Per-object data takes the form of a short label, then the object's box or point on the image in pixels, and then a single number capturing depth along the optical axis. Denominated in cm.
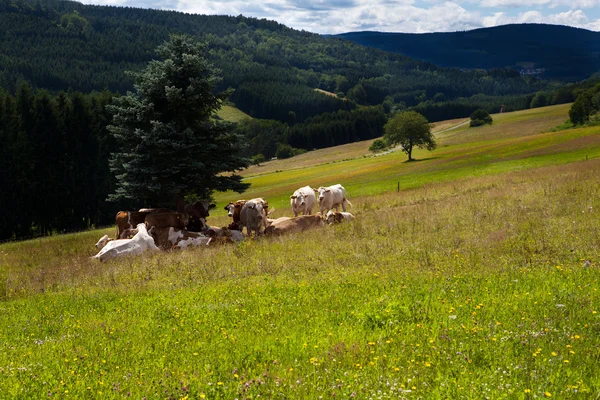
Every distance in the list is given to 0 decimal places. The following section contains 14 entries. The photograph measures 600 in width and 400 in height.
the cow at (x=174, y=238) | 2156
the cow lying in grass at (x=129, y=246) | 1958
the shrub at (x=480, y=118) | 14350
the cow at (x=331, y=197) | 2742
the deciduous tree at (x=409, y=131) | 8662
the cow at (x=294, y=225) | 2227
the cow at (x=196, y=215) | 2411
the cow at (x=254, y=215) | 2319
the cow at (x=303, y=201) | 2697
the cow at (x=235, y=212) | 2420
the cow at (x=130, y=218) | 2366
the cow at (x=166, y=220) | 2238
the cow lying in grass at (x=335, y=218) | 2332
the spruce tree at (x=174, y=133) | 2273
